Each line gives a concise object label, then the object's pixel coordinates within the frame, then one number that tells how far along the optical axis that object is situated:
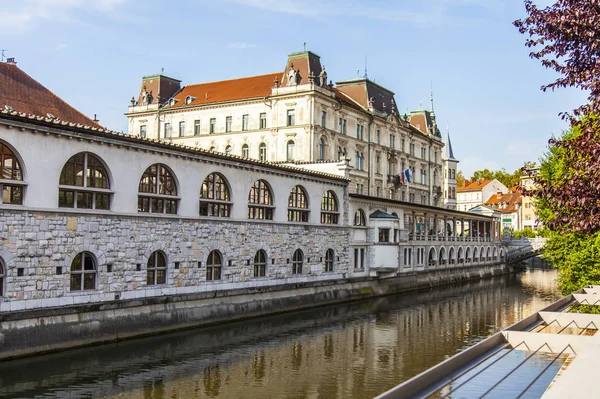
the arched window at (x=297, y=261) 38.66
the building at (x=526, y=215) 124.34
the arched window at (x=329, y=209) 42.31
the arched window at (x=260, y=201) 35.28
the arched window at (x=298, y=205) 38.78
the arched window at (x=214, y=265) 31.83
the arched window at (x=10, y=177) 22.45
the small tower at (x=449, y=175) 95.22
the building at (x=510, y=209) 128.38
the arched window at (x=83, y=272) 24.89
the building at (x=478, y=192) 141.38
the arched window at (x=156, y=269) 28.47
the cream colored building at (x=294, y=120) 61.19
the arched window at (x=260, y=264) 35.31
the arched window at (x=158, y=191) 28.44
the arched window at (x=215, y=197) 31.97
